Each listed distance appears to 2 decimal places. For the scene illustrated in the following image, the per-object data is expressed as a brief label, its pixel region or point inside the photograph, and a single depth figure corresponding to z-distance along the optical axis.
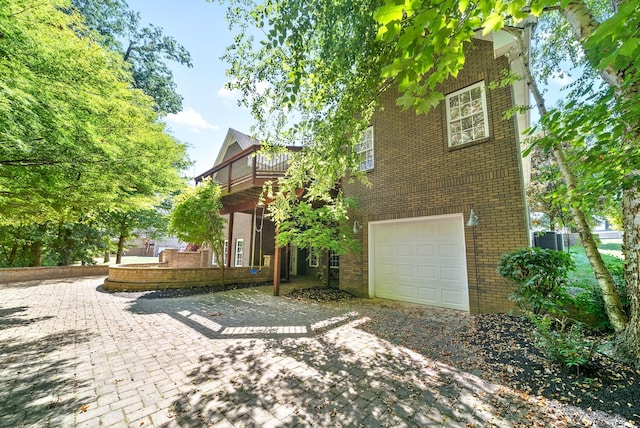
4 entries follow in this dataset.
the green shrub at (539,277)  3.97
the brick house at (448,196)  5.60
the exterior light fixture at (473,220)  5.81
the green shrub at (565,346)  2.84
